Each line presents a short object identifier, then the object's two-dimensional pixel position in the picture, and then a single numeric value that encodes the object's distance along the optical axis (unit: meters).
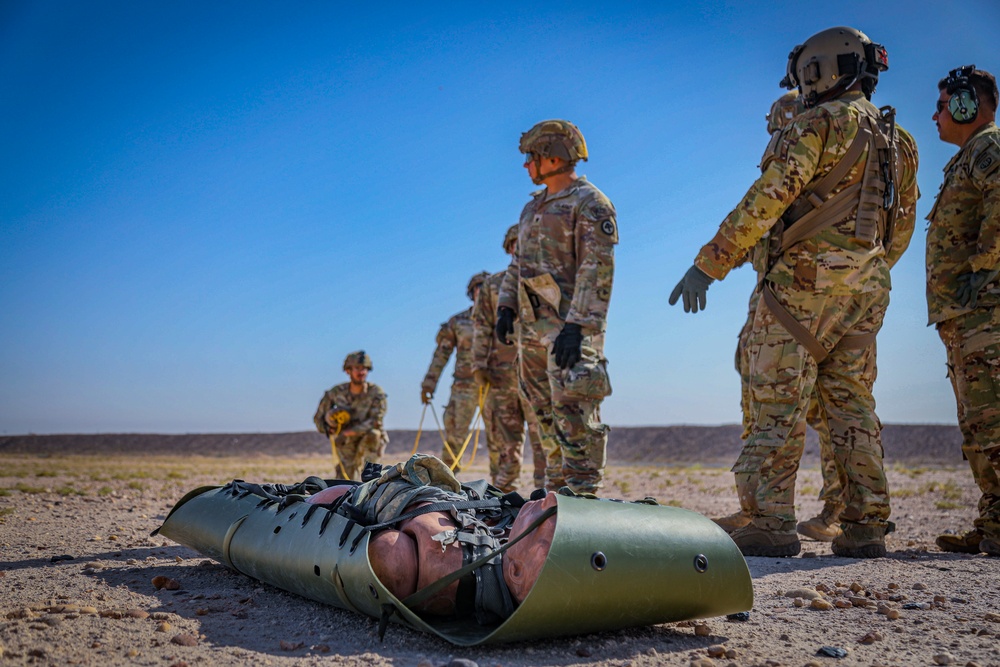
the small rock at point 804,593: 3.51
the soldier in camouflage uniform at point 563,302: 5.55
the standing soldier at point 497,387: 9.21
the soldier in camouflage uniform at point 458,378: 10.47
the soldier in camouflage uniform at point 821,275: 4.62
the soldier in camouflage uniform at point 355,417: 12.38
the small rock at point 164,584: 3.64
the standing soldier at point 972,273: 5.29
